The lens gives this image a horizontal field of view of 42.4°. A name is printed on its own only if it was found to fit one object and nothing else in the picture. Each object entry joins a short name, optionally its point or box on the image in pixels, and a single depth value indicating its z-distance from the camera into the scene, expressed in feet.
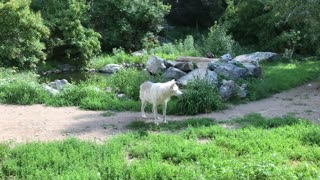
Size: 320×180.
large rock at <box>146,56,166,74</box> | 53.06
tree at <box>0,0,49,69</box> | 61.00
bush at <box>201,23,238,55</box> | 79.36
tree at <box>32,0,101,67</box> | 75.00
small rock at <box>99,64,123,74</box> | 73.29
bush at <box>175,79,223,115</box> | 35.83
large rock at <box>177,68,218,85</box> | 43.10
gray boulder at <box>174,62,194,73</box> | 52.11
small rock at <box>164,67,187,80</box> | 48.17
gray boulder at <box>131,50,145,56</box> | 84.23
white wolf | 30.40
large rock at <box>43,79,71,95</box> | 42.69
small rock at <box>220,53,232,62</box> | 53.98
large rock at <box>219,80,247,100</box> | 40.52
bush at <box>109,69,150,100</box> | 42.16
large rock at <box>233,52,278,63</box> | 70.79
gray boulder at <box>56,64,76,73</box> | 77.14
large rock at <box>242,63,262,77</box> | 50.90
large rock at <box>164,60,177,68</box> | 54.08
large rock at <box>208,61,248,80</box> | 48.19
